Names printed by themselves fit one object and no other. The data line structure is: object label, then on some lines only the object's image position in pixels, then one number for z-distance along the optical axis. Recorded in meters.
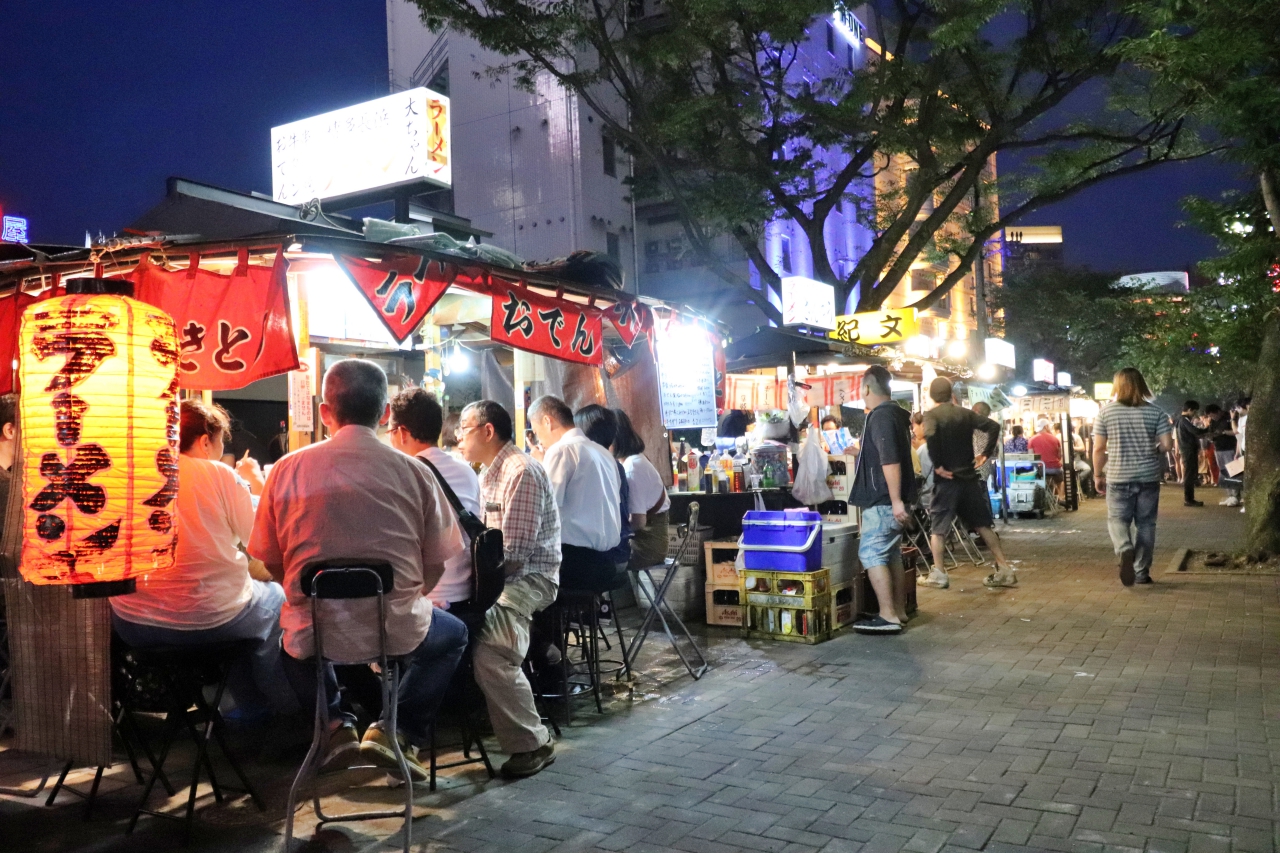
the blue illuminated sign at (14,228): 18.22
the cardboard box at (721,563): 8.52
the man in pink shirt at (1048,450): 19.66
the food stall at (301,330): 4.58
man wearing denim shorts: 8.05
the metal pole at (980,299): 24.16
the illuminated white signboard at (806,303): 16.36
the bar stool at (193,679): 4.49
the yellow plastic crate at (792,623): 7.90
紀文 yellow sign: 16.58
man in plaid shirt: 4.92
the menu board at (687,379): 8.57
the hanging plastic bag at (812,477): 10.15
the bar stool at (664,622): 6.68
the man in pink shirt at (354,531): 4.00
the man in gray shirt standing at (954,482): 10.32
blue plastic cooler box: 7.83
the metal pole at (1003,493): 17.72
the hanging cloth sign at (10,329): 6.07
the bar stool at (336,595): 3.85
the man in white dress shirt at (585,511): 6.03
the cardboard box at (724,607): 8.48
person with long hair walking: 9.66
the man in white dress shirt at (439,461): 5.02
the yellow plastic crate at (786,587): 7.89
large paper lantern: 3.87
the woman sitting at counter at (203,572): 4.59
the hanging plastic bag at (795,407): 11.80
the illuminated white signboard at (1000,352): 26.48
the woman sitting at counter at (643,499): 7.06
